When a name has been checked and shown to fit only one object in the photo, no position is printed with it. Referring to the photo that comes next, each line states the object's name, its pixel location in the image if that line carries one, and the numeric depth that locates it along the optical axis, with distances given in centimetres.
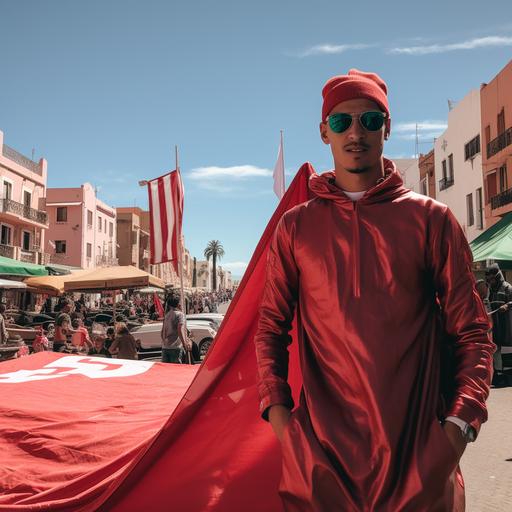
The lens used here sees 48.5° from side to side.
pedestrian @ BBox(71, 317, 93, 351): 1167
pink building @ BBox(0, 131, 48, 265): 3600
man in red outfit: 160
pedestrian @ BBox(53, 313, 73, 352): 1093
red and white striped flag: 1051
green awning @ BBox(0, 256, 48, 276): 1451
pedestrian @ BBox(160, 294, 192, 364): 995
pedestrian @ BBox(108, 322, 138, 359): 989
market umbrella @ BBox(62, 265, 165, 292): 1544
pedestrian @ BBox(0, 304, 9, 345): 1060
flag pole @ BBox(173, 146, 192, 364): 983
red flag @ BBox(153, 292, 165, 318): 1872
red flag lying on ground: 300
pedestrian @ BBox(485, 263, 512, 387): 962
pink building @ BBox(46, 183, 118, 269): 5006
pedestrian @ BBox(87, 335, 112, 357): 1212
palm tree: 11525
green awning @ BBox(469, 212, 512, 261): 1438
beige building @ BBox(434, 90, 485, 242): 2895
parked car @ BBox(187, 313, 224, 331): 1834
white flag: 771
